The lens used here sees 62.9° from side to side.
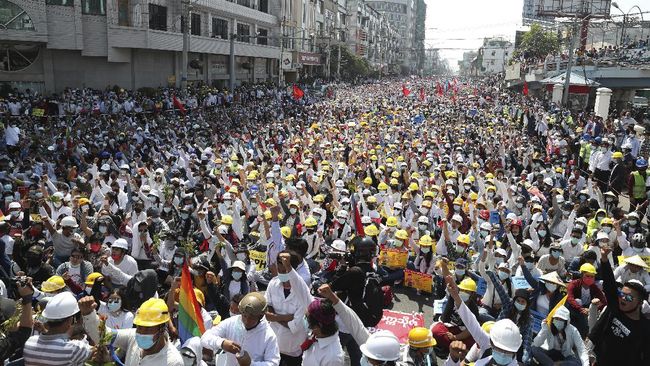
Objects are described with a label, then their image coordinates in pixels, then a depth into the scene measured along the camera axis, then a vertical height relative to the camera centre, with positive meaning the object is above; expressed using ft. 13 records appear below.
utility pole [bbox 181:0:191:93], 84.02 +4.81
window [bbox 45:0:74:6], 68.44 +9.22
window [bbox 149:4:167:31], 89.10 +10.11
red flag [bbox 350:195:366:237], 24.68 -6.46
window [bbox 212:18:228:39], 114.52 +11.04
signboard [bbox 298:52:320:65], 167.73 +7.43
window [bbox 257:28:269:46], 139.89 +10.86
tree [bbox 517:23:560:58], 181.98 +15.54
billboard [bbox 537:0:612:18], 155.01 +25.56
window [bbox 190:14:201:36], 104.32 +10.38
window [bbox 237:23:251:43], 127.75 +11.99
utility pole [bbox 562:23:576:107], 72.11 +1.36
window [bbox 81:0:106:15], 73.67 +9.45
